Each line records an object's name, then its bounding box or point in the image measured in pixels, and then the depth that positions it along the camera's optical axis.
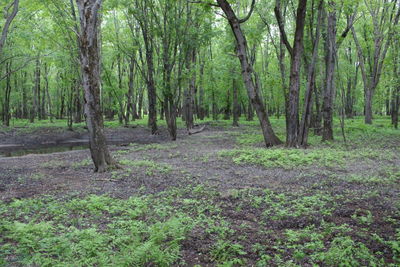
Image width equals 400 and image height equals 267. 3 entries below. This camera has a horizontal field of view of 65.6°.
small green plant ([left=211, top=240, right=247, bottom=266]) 3.70
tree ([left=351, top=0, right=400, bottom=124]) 22.47
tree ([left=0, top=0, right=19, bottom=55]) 7.20
